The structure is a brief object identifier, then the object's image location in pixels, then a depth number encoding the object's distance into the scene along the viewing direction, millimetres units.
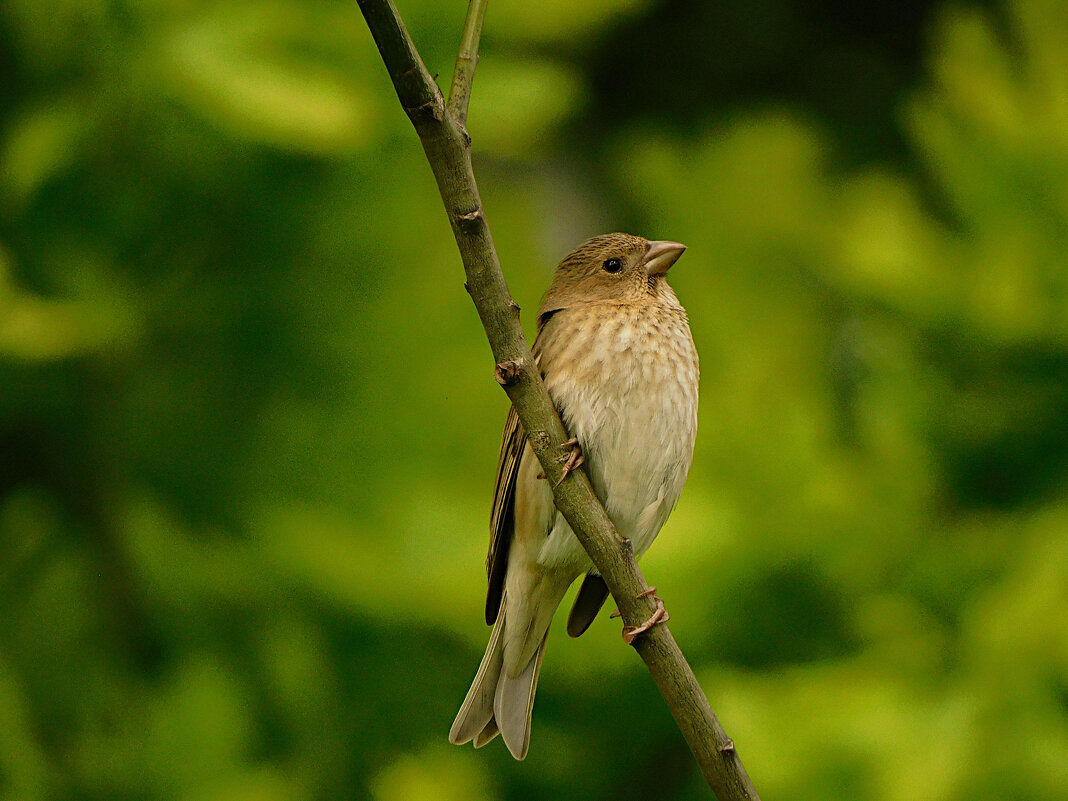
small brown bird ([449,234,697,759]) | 4435
